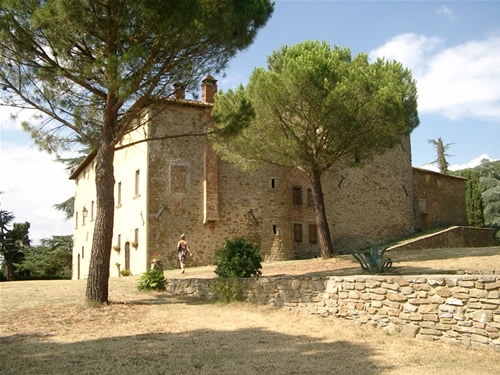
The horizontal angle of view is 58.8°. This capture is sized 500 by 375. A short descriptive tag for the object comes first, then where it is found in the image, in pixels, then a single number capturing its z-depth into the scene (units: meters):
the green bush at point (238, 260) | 10.80
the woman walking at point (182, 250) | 14.86
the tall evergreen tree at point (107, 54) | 9.11
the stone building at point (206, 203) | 17.48
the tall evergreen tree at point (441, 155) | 36.28
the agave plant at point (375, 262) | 10.03
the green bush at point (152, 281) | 12.29
